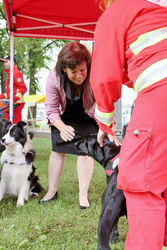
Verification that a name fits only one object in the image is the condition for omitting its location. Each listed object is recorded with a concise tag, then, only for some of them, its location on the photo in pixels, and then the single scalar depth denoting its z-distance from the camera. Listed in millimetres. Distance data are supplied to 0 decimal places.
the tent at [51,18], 4711
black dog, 1638
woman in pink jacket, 2764
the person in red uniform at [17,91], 5422
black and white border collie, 3488
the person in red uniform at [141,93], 1211
